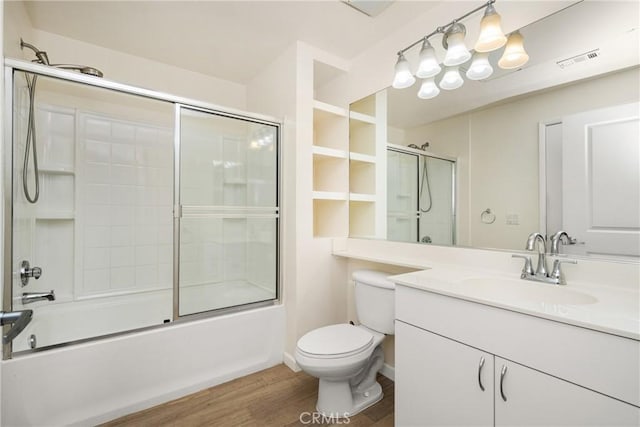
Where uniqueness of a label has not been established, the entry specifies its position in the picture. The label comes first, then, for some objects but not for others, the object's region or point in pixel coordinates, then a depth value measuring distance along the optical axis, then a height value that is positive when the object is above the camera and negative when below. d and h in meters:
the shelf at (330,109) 2.27 +0.88
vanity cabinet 0.83 -0.54
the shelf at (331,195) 2.26 +0.18
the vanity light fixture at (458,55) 1.43 +0.89
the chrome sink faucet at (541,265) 1.26 -0.21
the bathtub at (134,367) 1.41 -0.87
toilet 1.55 -0.74
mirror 1.18 +0.39
